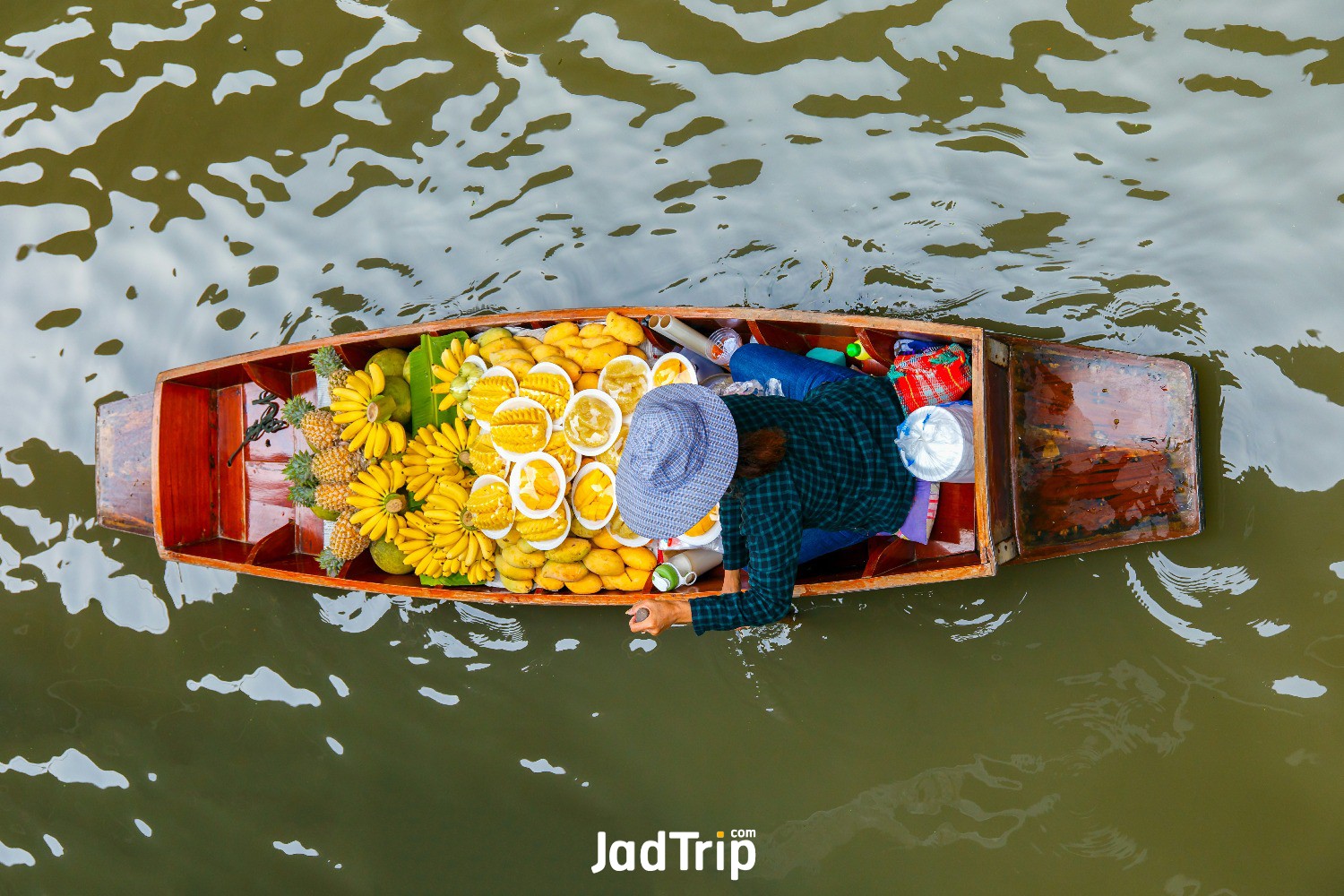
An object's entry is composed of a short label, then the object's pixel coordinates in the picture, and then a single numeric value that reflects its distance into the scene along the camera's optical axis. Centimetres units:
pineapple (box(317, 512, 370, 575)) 421
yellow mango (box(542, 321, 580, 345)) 409
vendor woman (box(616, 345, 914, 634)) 274
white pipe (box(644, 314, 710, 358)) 393
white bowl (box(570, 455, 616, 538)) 378
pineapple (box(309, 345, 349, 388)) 424
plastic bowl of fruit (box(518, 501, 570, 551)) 377
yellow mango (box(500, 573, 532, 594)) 414
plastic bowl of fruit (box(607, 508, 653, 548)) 382
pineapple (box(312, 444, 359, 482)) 414
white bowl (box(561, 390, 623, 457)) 373
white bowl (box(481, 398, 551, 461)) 381
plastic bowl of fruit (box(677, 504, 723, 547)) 368
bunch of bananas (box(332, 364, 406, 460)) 409
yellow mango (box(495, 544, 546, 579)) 397
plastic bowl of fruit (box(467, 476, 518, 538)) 385
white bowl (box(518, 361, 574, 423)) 390
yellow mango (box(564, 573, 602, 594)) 402
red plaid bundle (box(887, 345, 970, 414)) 352
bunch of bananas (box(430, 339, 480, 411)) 413
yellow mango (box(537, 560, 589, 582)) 395
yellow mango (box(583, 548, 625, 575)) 390
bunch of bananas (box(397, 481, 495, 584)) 403
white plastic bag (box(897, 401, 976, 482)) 337
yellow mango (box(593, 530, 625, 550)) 391
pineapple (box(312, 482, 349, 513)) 418
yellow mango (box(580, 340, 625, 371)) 393
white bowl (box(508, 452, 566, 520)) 374
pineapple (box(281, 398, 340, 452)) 417
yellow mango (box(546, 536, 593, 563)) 386
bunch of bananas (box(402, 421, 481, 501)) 410
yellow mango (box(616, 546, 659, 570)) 391
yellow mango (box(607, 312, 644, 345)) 394
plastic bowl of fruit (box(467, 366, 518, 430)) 393
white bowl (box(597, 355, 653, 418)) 384
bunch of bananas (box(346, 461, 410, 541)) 407
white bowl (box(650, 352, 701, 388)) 369
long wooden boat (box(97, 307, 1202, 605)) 353
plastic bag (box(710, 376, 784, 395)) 367
